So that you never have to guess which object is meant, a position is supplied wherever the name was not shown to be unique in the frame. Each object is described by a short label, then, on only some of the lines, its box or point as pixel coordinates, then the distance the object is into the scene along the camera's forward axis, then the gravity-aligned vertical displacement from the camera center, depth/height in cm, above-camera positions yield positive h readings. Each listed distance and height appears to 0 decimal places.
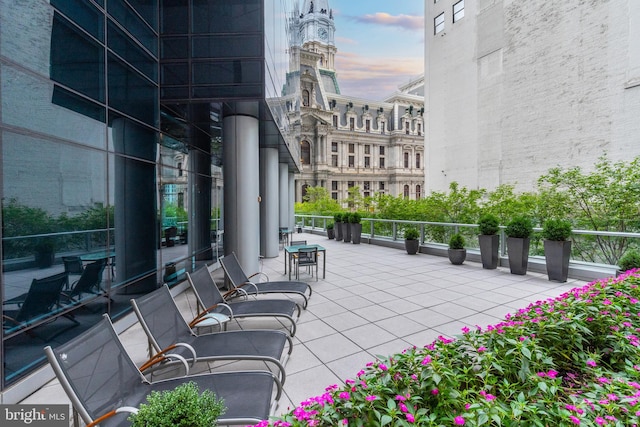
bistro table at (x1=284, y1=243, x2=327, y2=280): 823 -117
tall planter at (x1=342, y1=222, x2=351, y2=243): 1617 -135
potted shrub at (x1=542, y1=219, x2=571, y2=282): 775 -108
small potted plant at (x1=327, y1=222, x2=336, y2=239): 1789 -147
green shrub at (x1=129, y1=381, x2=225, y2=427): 159 -106
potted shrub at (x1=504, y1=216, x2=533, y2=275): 853 -105
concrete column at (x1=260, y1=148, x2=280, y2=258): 1248 -9
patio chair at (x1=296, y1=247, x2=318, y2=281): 827 -144
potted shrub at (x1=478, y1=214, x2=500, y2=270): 928 -106
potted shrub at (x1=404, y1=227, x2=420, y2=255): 1221 -141
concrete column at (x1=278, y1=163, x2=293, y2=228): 1881 +71
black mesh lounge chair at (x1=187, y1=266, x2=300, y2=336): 464 -157
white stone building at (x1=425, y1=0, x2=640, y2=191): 1878 +860
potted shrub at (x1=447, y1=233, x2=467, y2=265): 1006 -143
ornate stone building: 5688 +1366
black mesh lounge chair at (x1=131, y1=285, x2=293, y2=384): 327 -154
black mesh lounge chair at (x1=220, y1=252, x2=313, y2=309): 597 -156
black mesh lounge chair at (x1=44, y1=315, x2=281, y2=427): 220 -145
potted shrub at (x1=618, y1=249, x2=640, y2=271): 677 -121
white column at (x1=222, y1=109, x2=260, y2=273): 811 +54
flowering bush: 171 -115
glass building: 397 +112
